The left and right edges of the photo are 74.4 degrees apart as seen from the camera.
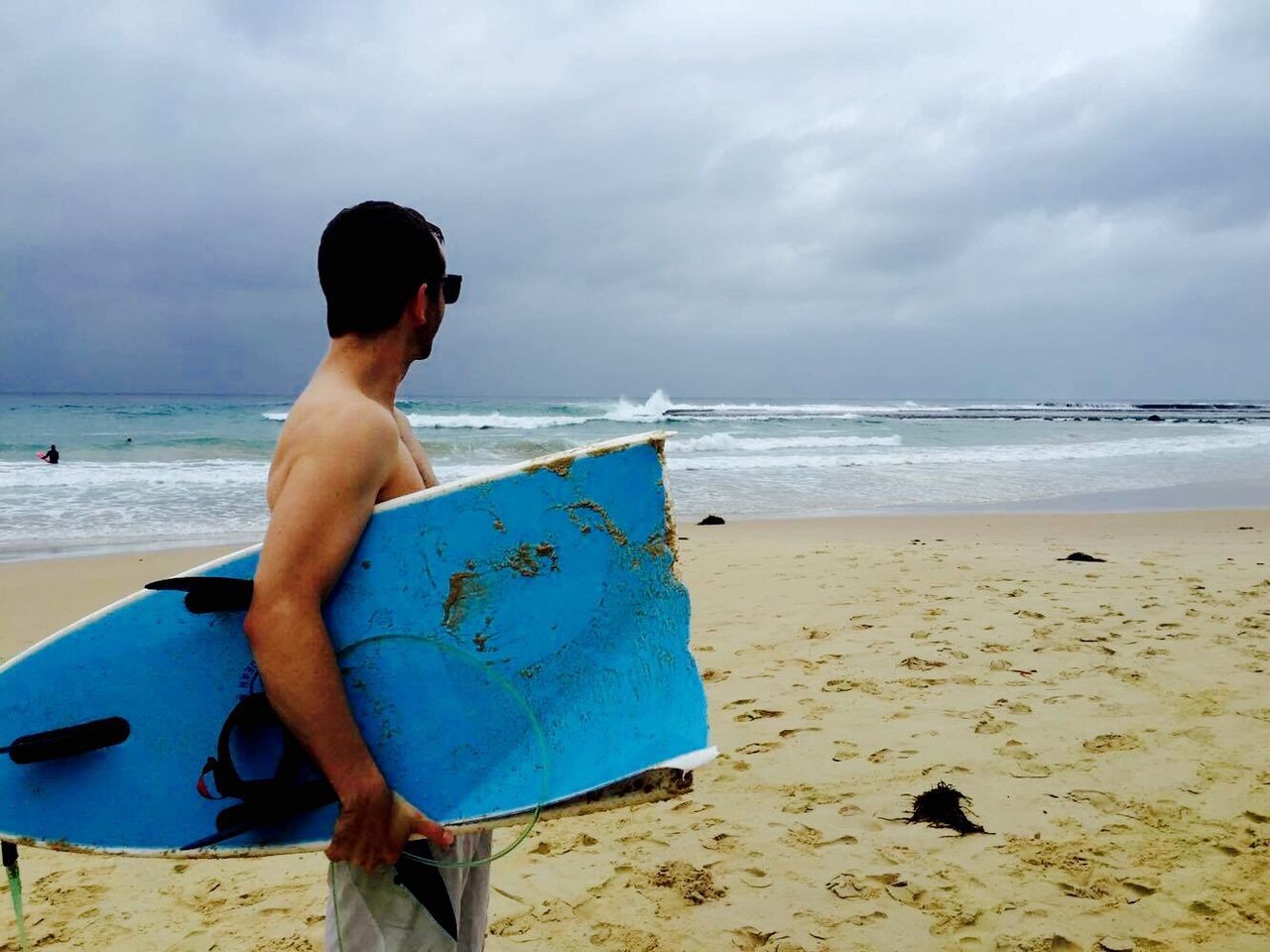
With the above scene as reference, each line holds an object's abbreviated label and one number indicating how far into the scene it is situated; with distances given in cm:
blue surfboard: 134
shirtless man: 116
